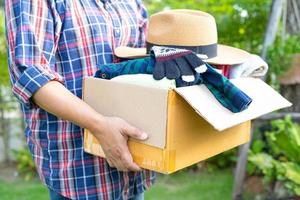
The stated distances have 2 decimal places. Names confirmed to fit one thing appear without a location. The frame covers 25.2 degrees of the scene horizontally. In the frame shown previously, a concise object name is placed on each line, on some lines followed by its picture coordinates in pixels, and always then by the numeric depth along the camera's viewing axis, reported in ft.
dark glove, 5.07
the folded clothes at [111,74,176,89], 5.03
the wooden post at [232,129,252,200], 12.03
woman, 5.26
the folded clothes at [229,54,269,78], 5.72
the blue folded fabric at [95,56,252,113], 5.07
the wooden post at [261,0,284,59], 11.28
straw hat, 5.58
